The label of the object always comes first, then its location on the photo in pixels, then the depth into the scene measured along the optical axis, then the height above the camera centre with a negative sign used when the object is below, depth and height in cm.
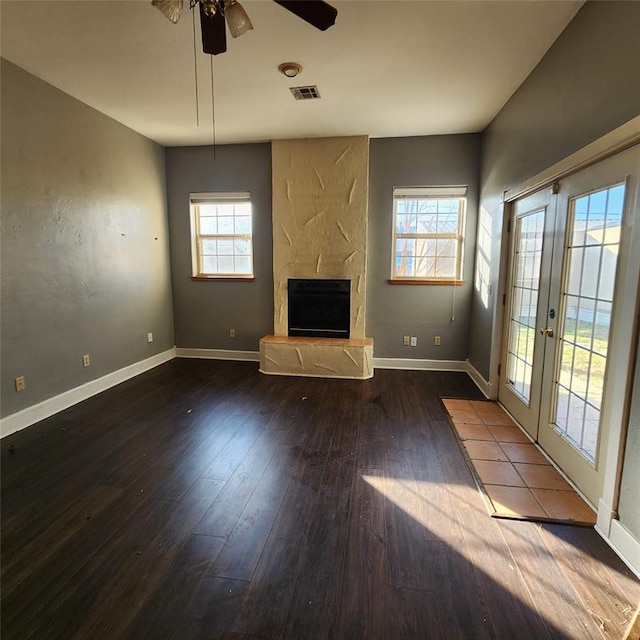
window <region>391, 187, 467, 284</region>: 437 +46
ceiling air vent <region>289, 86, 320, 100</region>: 307 +156
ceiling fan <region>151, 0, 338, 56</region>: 155 +123
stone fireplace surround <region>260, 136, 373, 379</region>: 428 +46
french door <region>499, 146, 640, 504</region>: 186 -23
